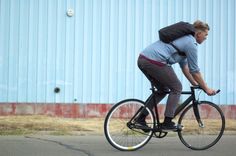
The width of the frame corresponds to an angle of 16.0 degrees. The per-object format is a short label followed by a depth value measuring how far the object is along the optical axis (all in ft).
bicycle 36.50
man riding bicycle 35.74
